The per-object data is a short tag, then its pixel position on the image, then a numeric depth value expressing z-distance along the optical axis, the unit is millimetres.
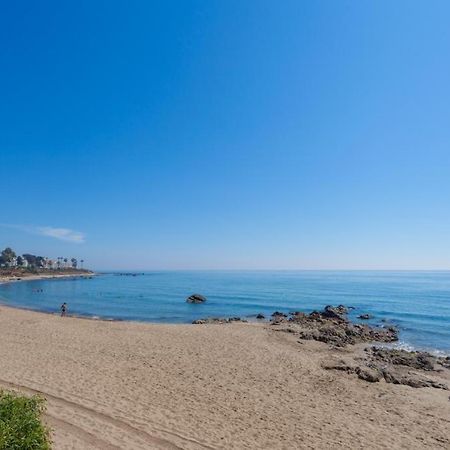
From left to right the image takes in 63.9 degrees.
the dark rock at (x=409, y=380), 19609
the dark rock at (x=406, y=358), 24328
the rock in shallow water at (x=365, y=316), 49566
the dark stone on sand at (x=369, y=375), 19495
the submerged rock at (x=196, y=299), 67988
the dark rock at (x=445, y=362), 25214
